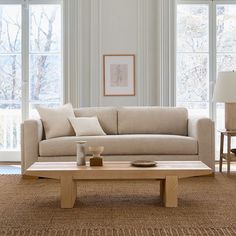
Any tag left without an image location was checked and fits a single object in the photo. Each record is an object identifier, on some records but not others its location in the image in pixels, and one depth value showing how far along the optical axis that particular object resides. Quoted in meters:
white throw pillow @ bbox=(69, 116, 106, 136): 5.23
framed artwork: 6.57
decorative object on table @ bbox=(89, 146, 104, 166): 3.65
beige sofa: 4.91
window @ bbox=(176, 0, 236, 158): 6.70
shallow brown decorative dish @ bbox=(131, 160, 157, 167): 3.60
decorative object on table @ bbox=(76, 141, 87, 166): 3.69
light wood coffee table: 3.45
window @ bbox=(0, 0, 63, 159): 6.64
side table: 5.16
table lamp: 5.29
